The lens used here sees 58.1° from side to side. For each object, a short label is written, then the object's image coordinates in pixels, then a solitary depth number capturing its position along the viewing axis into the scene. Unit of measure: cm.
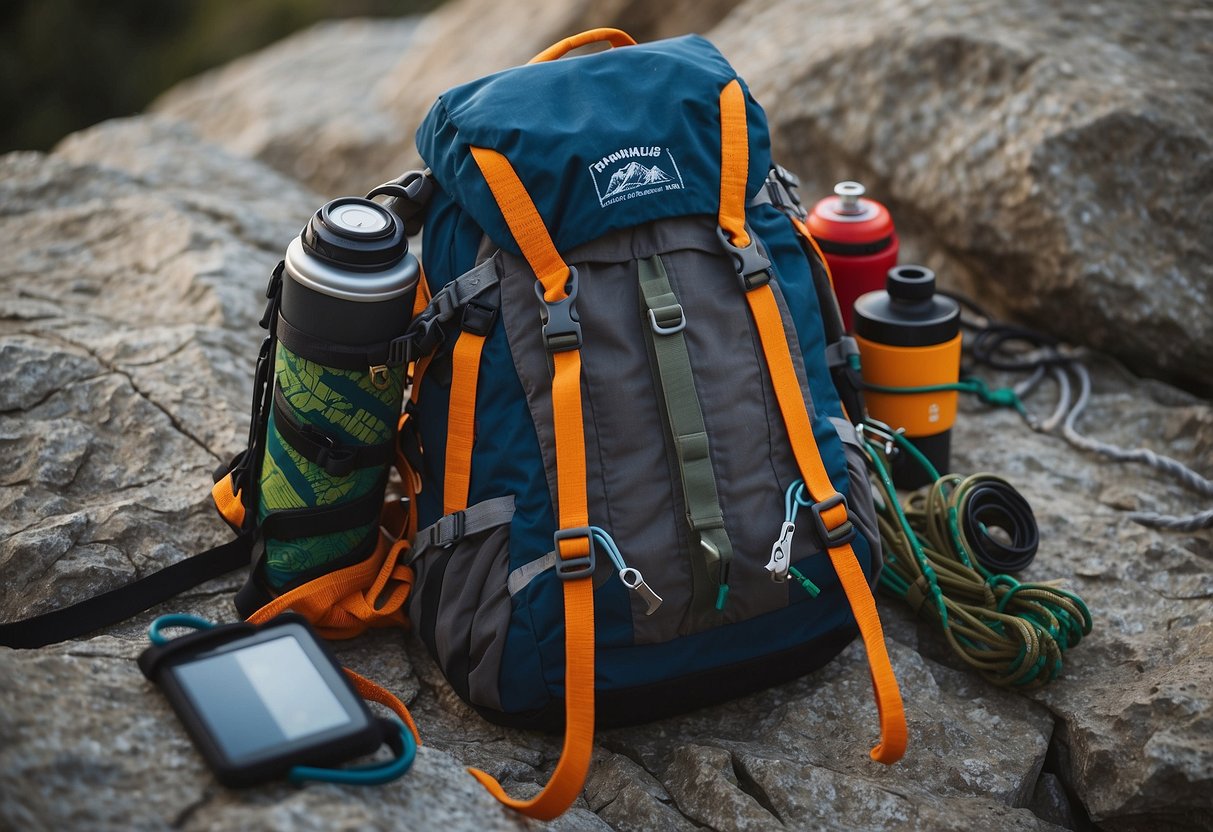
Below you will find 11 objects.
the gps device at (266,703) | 194
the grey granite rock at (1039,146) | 388
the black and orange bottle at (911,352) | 324
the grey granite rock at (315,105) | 629
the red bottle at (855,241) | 348
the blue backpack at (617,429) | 249
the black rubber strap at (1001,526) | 304
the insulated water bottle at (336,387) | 248
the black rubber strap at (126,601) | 267
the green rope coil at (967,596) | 278
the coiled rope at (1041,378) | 351
